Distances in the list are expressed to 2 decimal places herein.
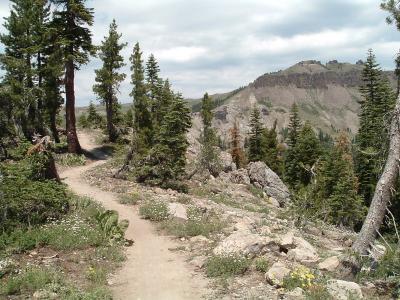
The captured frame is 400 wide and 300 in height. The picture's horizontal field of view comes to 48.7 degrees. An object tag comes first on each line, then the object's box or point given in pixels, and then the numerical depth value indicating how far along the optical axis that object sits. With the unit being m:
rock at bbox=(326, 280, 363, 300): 10.09
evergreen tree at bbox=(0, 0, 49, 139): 31.64
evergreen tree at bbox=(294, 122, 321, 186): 57.59
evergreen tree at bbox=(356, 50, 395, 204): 47.25
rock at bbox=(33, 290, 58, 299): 10.52
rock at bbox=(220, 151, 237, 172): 47.78
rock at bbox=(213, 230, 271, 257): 13.22
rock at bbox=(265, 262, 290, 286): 11.18
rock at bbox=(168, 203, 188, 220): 18.46
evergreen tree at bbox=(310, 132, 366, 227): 42.59
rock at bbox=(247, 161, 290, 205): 45.31
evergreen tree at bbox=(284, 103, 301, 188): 59.60
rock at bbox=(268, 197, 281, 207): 38.50
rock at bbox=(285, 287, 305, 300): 10.30
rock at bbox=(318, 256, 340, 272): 12.53
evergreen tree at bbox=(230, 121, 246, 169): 72.06
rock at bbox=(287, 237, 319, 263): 13.45
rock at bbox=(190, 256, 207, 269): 13.23
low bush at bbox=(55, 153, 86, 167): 30.94
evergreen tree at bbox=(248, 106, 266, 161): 71.00
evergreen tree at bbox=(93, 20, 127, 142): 41.72
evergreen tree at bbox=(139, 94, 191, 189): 27.28
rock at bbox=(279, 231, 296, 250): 14.15
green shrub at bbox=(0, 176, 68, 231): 14.78
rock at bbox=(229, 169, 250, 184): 45.25
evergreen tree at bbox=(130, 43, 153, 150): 42.22
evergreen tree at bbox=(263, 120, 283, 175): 70.19
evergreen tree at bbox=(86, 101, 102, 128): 50.99
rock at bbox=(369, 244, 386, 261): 12.17
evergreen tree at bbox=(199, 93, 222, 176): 38.75
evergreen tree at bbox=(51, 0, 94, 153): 30.17
